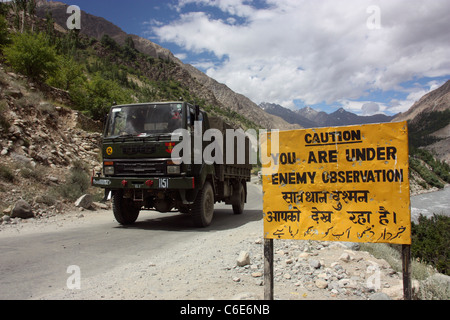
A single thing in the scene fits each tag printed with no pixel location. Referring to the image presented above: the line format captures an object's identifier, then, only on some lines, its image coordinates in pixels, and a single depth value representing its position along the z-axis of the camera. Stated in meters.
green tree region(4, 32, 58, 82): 20.69
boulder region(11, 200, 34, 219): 9.32
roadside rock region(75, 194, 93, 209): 11.95
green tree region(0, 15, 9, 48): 25.47
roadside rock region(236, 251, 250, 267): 4.75
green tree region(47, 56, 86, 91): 23.92
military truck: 7.78
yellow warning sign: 3.00
